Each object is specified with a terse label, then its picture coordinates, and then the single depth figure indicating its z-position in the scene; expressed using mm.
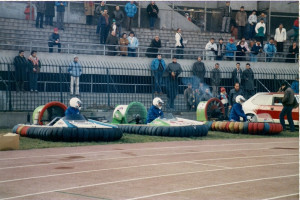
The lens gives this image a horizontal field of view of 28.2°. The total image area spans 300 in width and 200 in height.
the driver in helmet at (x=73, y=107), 17047
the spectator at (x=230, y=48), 31000
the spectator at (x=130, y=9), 30469
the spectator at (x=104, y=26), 28328
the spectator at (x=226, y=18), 33594
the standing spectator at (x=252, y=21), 32656
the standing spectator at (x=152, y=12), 31097
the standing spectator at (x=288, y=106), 22125
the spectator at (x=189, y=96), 24750
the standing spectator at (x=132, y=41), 28391
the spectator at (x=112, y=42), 28328
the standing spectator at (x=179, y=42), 29234
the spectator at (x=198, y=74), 25780
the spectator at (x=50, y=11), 28125
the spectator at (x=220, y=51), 30064
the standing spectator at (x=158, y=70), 24734
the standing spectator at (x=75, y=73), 23141
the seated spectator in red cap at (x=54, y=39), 26319
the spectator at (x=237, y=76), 26703
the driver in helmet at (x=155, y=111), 19484
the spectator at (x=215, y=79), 26088
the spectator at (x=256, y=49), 31453
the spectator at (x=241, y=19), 33188
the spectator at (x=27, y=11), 30578
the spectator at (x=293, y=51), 32116
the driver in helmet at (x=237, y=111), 21203
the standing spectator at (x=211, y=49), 30000
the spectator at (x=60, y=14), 28969
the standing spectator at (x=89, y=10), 30750
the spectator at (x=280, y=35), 32562
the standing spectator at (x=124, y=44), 28300
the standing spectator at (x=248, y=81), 26703
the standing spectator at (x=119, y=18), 29578
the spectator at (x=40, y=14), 28016
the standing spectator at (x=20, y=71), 21875
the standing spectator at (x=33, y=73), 22344
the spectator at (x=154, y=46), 28422
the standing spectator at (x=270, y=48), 31984
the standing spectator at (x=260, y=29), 32344
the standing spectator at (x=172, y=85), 24781
